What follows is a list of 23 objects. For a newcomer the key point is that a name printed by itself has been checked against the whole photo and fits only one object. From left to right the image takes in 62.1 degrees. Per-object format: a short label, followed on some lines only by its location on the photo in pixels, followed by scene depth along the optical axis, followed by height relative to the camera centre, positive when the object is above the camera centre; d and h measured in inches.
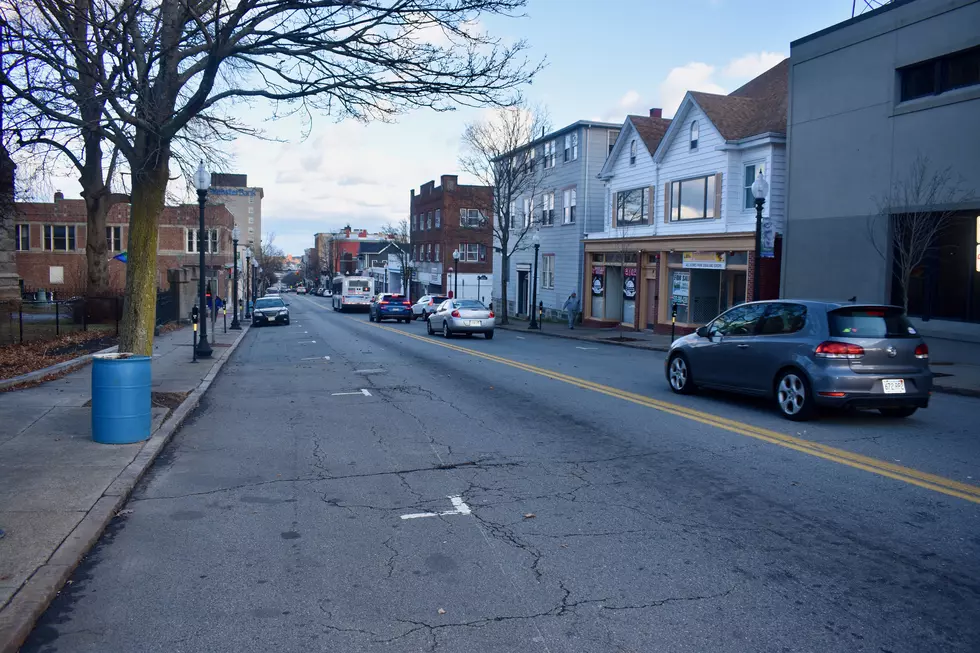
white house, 1073.5 +111.3
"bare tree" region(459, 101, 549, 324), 1558.9 +216.1
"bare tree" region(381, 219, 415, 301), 3024.1 +121.5
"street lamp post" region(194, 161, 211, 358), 745.0 +38.3
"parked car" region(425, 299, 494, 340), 1167.0 -51.7
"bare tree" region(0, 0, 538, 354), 418.9 +112.1
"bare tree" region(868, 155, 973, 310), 711.1 +68.7
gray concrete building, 727.7 +135.6
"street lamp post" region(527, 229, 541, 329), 1505.8 -51.3
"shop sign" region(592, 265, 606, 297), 1480.1 +9.0
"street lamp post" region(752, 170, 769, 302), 817.5 +88.5
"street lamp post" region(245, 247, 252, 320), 2040.1 -48.6
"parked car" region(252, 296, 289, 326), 1652.3 -68.8
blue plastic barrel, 358.0 -54.0
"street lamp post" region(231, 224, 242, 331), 1564.3 +31.8
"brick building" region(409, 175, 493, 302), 2564.0 +122.2
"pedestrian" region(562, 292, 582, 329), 1453.0 -42.1
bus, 2365.9 -39.6
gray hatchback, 411.2 -37.3
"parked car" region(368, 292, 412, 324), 1760.6 -58.6
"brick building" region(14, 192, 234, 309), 2294.5 +108.8
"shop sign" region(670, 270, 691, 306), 1213.7 -2.8
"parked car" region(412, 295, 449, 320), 1871.1 -57.2
